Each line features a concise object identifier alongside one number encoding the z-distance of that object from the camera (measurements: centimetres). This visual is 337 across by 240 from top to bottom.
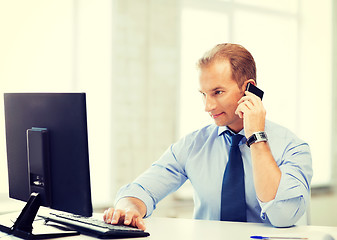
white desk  205
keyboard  200
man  220
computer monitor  195
